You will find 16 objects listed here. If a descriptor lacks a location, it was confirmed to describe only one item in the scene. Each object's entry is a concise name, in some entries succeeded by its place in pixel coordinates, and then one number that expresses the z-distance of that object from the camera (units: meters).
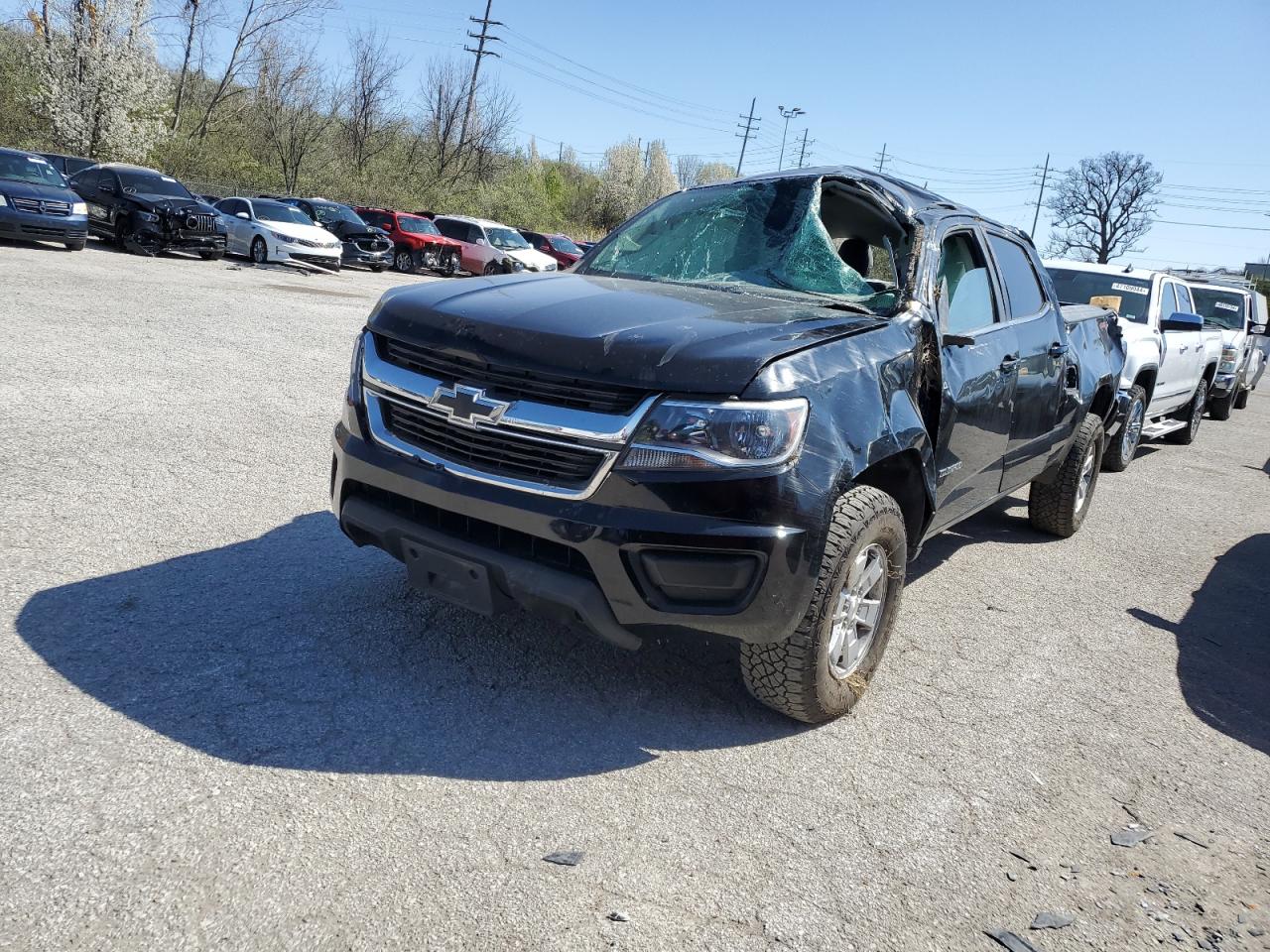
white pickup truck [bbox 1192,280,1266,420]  14.34
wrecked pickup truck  2.93
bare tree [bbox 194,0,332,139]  43.47
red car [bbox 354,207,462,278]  27.72
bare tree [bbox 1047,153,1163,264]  79.38
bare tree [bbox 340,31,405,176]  48.47
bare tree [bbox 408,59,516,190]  51.91
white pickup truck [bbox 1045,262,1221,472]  8.62
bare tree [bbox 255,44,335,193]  43.22
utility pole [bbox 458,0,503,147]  52.81
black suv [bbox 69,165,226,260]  19.31
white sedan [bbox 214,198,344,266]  21.64
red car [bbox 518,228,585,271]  31.45
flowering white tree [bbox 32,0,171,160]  34.22
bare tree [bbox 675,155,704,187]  94.06
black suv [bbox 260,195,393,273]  25.41
